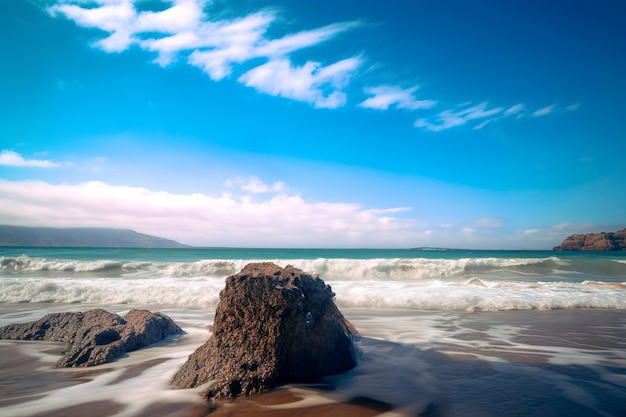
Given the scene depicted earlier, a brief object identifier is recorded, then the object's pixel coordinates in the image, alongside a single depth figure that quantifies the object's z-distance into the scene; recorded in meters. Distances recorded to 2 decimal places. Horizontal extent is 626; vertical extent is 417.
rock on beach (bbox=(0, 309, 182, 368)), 4.00
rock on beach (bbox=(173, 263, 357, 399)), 2.96
